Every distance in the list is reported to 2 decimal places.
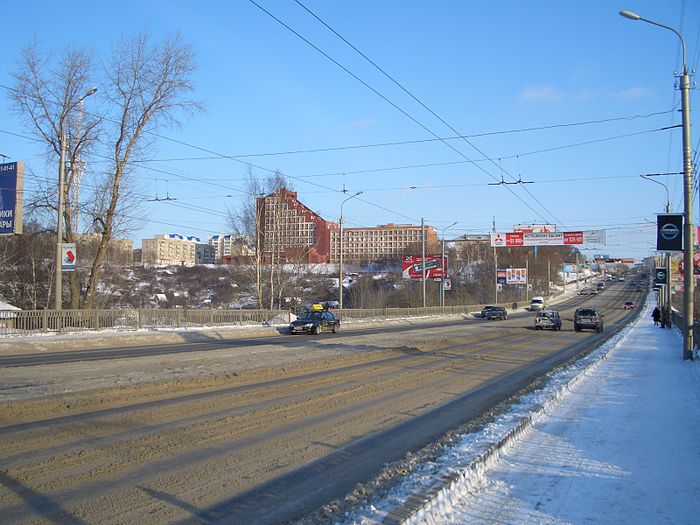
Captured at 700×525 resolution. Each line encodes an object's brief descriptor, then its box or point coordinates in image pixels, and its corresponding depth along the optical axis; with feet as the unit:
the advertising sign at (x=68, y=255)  97.86
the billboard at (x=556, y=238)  161.79
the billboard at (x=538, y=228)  176.17
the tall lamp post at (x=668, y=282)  135.13
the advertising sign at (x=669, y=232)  65.51
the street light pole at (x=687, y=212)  62.85
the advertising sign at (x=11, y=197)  89.81
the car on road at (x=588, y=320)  133.08
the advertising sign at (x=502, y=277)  321.11
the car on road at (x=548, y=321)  138.41
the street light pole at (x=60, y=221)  95.91
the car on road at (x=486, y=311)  215.31
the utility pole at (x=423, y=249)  206.28
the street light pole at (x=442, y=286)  232.88
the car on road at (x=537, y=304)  295.13
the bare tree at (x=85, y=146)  124.06
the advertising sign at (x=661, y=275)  139.44
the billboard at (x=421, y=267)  239.38
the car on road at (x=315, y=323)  118.01
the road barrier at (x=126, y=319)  93.15
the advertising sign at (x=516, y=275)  318.24
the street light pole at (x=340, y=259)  156.36
